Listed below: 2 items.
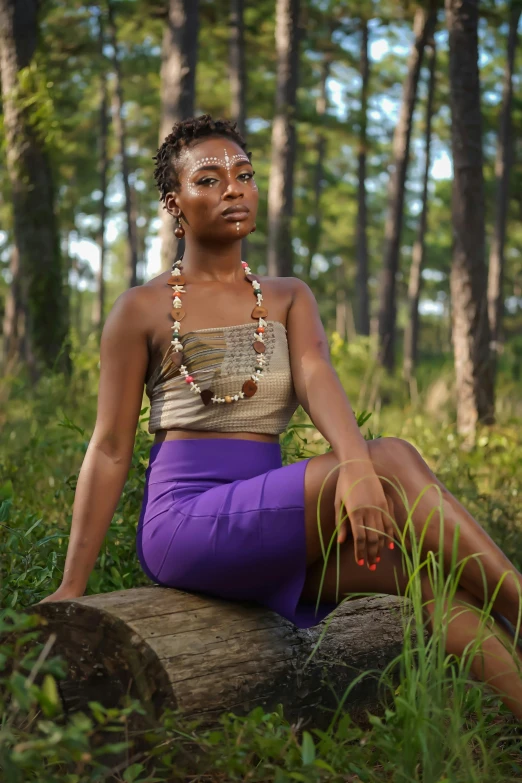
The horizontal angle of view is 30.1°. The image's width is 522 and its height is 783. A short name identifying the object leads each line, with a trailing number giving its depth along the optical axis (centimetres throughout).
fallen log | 264
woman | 271
